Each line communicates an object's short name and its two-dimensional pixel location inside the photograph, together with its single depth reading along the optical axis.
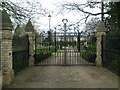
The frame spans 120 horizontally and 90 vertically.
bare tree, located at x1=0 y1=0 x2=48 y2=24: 4.84
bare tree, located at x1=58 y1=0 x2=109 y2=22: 7.71
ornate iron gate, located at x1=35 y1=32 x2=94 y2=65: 6.49
